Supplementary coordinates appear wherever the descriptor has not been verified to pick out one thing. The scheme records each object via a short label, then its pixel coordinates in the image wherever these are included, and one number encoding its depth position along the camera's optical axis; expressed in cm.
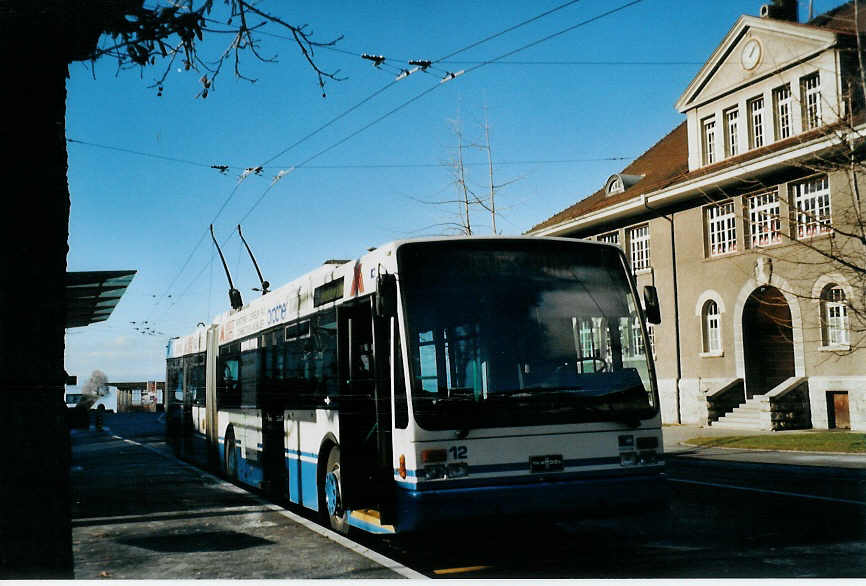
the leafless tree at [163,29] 510
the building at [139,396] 6988
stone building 1496
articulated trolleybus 724
